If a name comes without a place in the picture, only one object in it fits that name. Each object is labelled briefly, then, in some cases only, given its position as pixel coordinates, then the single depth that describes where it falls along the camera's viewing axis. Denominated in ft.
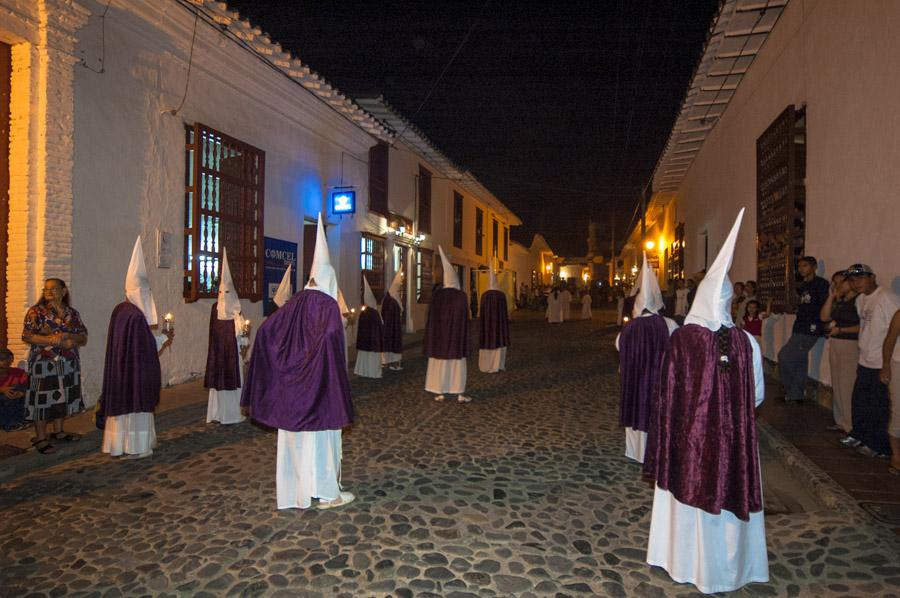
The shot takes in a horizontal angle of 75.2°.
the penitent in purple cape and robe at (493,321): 35.01
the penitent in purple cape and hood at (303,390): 14.37
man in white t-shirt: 16.80
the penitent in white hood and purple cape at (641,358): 17.76
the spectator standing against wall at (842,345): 18.85
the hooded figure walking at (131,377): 18.28
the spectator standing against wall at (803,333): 22.17
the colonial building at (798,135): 18.84
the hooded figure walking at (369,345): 34.12
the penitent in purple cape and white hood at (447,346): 27.91
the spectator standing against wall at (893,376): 15.72
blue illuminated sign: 42.34
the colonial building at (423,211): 54.65
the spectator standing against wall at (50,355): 18.11
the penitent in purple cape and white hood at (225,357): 22.74
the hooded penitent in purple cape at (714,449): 10.32
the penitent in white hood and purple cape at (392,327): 37.16
